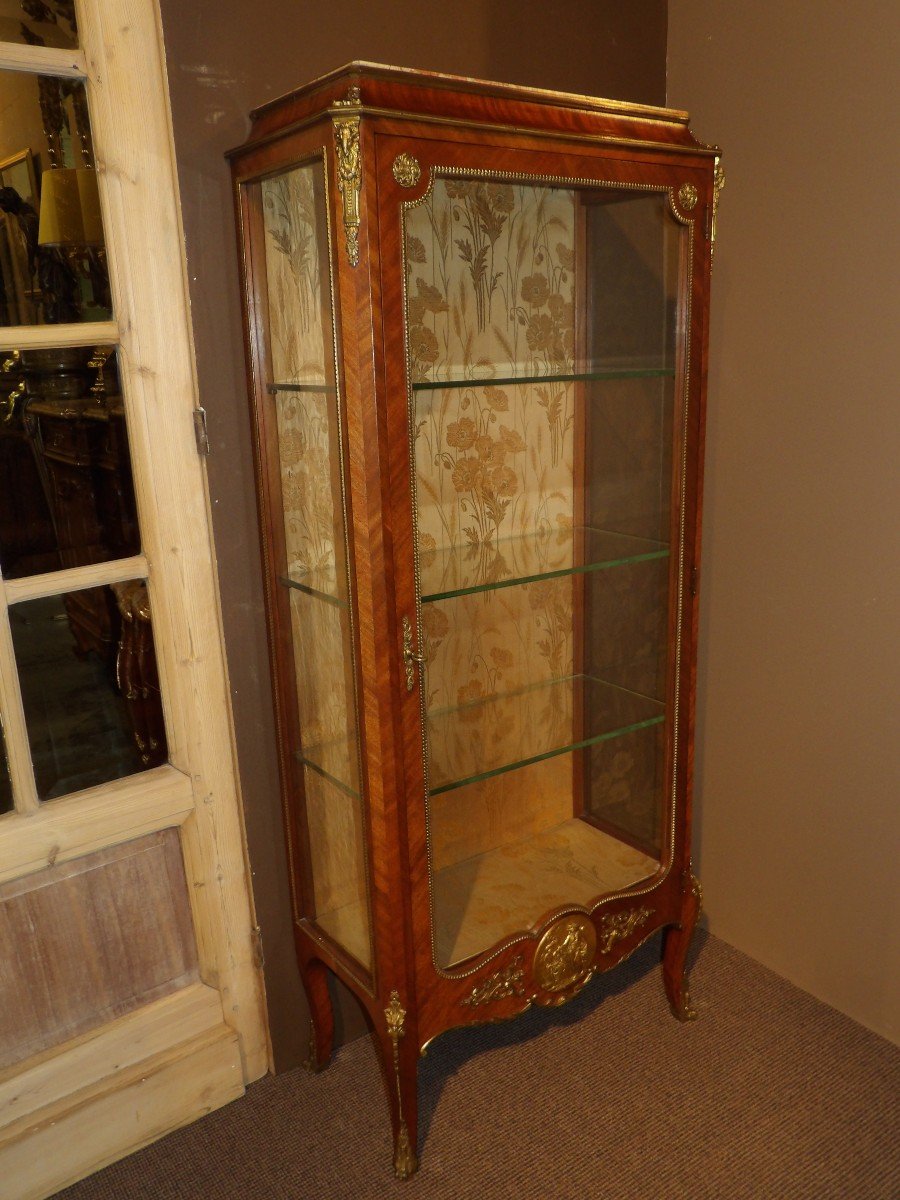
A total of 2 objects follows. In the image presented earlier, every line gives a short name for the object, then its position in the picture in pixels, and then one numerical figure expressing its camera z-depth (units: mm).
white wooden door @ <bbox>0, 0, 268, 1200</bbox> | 1543
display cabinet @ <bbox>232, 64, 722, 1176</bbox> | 1422
